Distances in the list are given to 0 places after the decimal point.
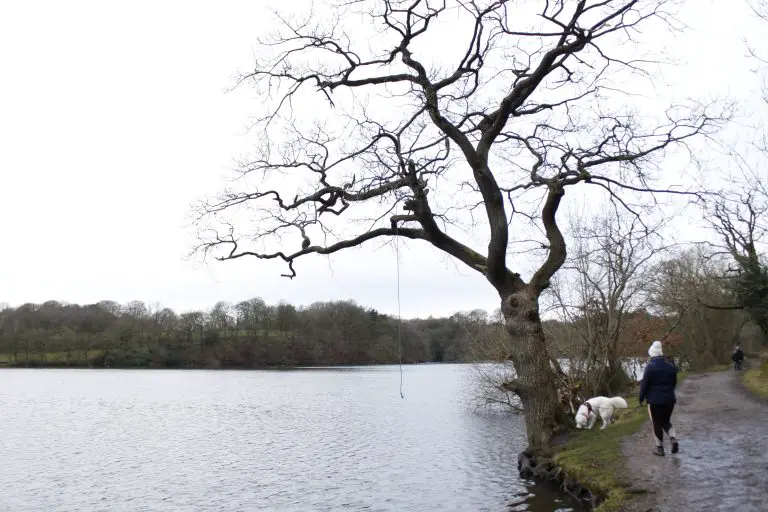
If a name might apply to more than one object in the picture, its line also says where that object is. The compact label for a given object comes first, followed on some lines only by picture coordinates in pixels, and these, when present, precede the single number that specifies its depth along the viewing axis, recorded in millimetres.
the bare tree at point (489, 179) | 11859
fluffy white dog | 14158
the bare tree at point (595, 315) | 21094
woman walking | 9984
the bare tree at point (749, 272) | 28469
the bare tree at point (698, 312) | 37562
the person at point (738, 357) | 34031
